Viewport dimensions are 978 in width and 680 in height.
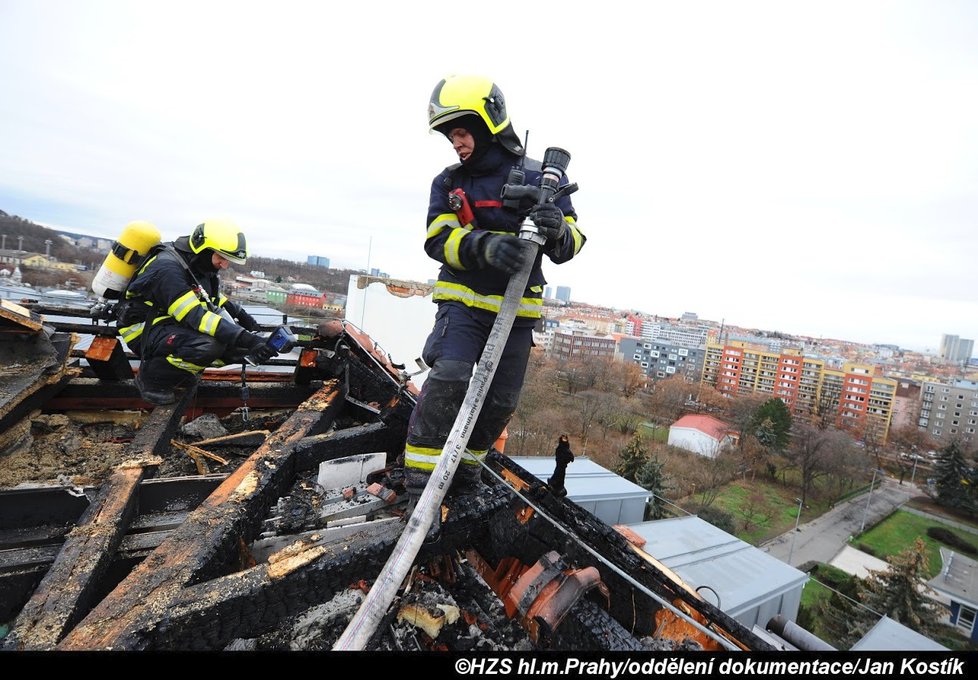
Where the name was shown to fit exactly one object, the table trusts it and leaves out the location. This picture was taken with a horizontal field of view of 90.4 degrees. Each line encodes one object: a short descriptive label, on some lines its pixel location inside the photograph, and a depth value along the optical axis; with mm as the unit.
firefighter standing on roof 2441
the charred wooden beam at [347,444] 2928
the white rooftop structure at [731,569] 11398
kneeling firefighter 3697
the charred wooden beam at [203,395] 3824
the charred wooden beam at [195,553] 1526
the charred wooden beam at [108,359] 3871
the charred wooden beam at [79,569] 1604
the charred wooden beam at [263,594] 1615
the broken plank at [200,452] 3510
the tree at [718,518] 38719
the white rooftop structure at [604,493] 14242
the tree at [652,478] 35250
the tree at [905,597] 27375
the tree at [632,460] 37628
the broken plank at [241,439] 3734
